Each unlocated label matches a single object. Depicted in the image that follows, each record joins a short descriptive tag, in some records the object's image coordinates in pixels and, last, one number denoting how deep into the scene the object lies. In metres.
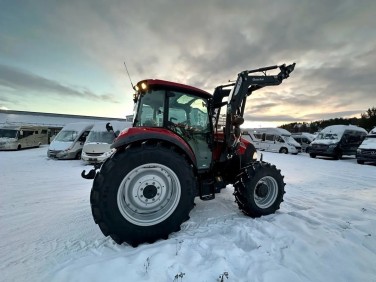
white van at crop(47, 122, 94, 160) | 13.36
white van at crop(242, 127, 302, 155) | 20.88
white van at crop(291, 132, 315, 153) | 25.96
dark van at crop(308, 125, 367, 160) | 16.08
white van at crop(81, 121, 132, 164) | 11.55
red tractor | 2.84
